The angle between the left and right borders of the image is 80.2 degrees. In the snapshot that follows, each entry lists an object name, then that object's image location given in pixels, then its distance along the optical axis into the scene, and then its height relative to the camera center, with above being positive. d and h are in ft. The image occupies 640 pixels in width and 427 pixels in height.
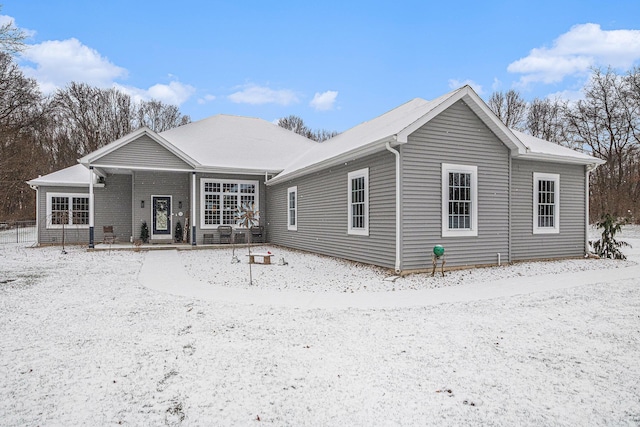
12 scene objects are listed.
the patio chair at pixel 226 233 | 54.34 -2.65
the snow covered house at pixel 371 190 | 29.86 +2.77
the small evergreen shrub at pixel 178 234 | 56.90 -2.95
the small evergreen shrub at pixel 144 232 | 55.72 -2.70
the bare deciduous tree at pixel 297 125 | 138.41 +32.77
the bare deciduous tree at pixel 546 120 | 101.53 +26.56
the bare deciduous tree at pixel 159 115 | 112.37 +29.81
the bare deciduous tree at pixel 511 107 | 107.55 +31.16
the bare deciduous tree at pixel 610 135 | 90.43 +20.53
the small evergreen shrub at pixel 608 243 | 38.37 -2.72
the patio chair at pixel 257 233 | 57.06 -2.75
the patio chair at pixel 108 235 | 54.46 -3.22
